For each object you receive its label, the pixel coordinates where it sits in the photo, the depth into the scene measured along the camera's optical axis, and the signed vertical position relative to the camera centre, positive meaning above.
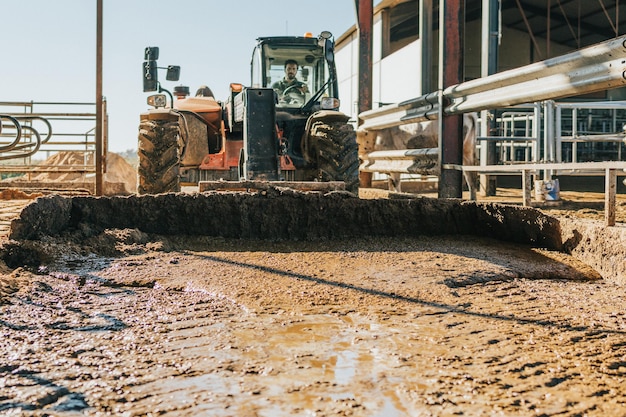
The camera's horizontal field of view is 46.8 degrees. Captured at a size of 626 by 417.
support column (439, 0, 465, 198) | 7.93 +1.23
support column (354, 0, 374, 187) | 11.67 +2.10
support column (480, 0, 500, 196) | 8.66 +1.65
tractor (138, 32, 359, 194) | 7.98 +0.67
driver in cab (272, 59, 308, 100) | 9.66 +1.35
